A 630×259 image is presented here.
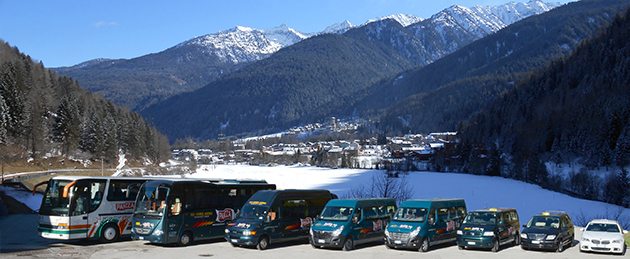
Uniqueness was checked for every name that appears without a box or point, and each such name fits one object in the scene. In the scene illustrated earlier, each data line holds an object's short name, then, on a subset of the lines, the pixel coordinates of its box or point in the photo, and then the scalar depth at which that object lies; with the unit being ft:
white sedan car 67.51
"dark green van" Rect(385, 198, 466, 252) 69.76
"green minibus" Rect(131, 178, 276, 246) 73.31
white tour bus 74.02
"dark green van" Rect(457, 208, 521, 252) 70.13
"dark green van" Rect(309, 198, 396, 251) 70.59
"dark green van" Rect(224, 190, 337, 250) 71.82
